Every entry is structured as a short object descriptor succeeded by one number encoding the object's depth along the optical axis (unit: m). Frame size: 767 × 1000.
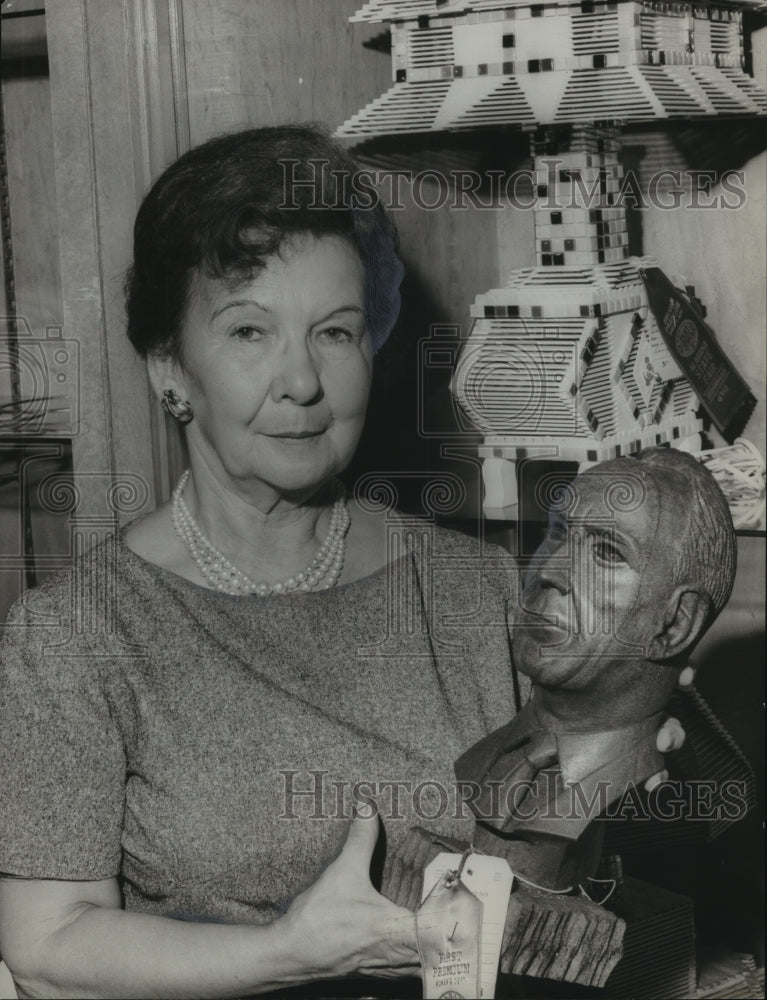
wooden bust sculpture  1.63
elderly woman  1.72
